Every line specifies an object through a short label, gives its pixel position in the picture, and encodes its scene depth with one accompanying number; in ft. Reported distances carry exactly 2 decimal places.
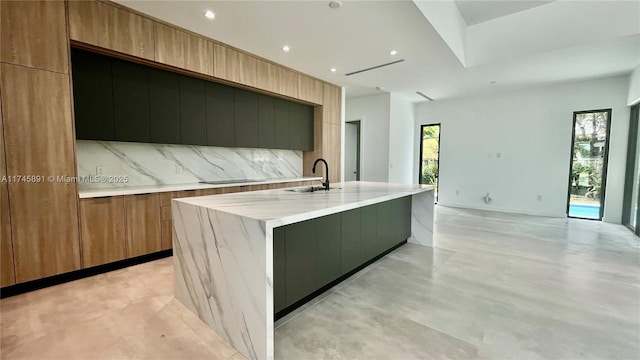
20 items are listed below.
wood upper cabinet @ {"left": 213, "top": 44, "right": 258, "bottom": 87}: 11.62
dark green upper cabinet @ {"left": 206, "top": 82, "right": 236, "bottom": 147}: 12.38
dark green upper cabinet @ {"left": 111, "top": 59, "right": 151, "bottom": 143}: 9.57
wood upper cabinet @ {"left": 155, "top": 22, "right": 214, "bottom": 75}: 9.90
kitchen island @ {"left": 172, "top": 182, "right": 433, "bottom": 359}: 4.76
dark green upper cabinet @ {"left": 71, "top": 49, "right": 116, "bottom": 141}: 8.70
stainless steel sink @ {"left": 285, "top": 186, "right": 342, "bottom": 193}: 9.06
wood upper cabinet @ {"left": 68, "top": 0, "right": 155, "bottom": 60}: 8.07
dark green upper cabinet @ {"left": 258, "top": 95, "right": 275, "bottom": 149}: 14.57
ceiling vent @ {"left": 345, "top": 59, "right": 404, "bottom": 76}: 13.26
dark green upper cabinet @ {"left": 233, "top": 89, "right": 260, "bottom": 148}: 13.50
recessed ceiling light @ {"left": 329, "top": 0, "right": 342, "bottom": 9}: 8.31
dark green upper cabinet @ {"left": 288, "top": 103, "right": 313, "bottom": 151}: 16.44
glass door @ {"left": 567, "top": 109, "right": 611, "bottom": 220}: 17.13
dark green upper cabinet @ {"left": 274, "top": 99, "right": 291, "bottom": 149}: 15.46
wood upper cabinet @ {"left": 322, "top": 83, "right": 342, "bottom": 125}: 17.54
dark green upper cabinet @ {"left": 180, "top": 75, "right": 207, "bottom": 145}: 11.45
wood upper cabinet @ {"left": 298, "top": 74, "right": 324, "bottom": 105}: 15.76
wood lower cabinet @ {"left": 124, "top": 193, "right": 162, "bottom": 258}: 9.29
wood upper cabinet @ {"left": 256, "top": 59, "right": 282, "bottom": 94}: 13.37
